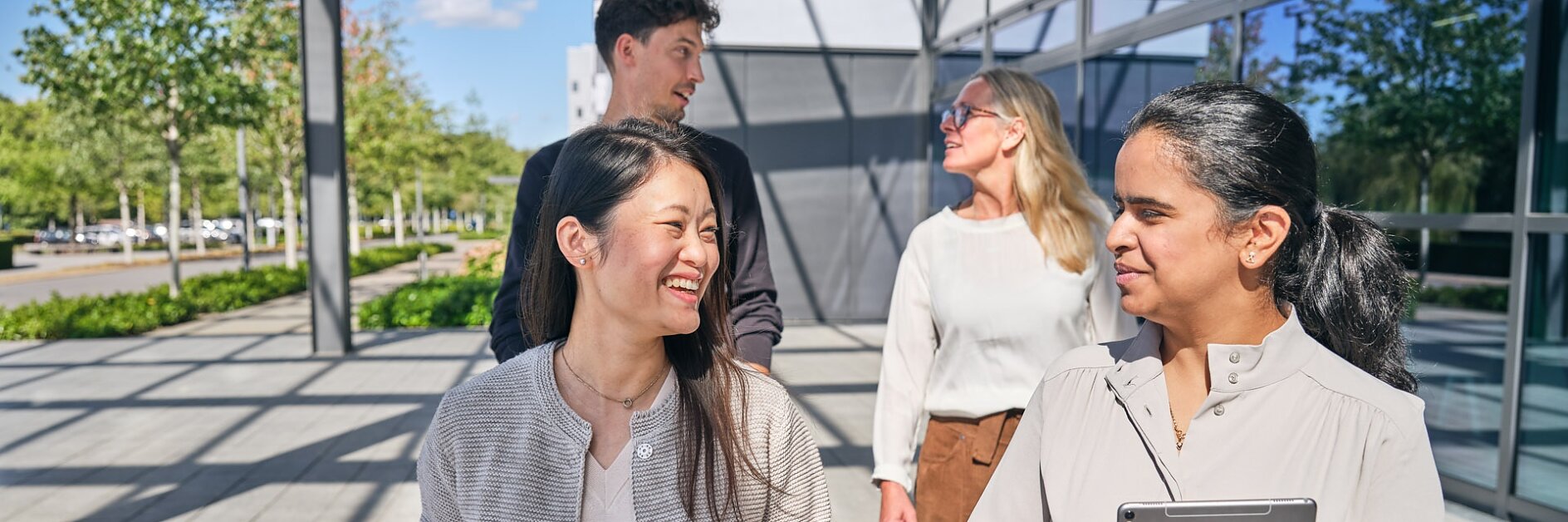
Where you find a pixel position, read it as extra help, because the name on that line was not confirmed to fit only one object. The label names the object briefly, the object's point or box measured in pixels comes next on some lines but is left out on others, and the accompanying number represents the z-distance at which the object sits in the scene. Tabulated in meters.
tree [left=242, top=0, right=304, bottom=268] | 17.38
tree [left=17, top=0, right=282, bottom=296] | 15.34
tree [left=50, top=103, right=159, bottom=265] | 26.55
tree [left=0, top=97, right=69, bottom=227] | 33.44
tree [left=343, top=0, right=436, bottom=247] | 25.44
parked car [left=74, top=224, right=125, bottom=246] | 48.91
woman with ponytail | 1.28
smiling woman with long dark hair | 1.53
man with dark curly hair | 2.37
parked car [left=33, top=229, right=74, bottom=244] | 50.88
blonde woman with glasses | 2.41
